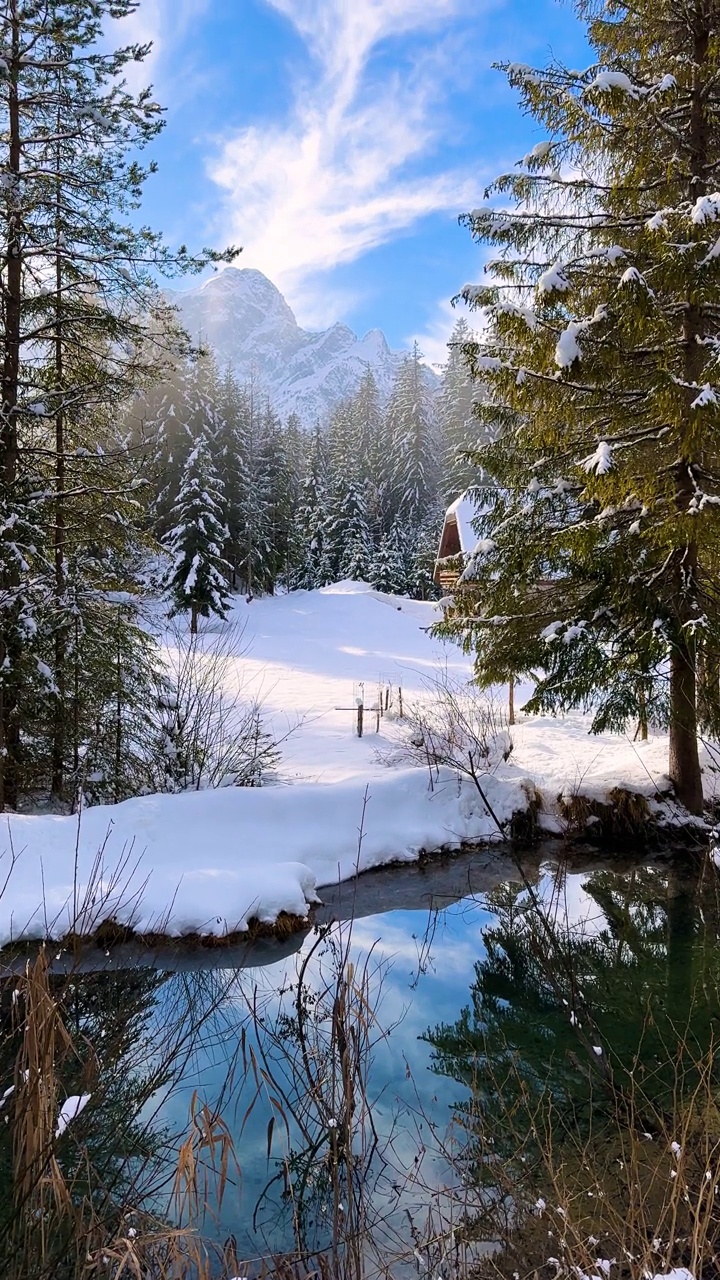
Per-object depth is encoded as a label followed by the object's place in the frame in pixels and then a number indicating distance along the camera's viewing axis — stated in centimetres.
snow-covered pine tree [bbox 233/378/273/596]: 3428
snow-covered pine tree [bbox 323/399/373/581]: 3919
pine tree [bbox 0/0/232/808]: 708
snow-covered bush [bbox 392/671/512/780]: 1030
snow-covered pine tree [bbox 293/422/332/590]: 4075
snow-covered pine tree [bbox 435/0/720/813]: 616
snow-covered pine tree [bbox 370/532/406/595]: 3900
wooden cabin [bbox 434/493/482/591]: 2447
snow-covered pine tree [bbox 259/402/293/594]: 3616
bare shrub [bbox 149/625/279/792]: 916
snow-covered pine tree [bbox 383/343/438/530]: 4275
